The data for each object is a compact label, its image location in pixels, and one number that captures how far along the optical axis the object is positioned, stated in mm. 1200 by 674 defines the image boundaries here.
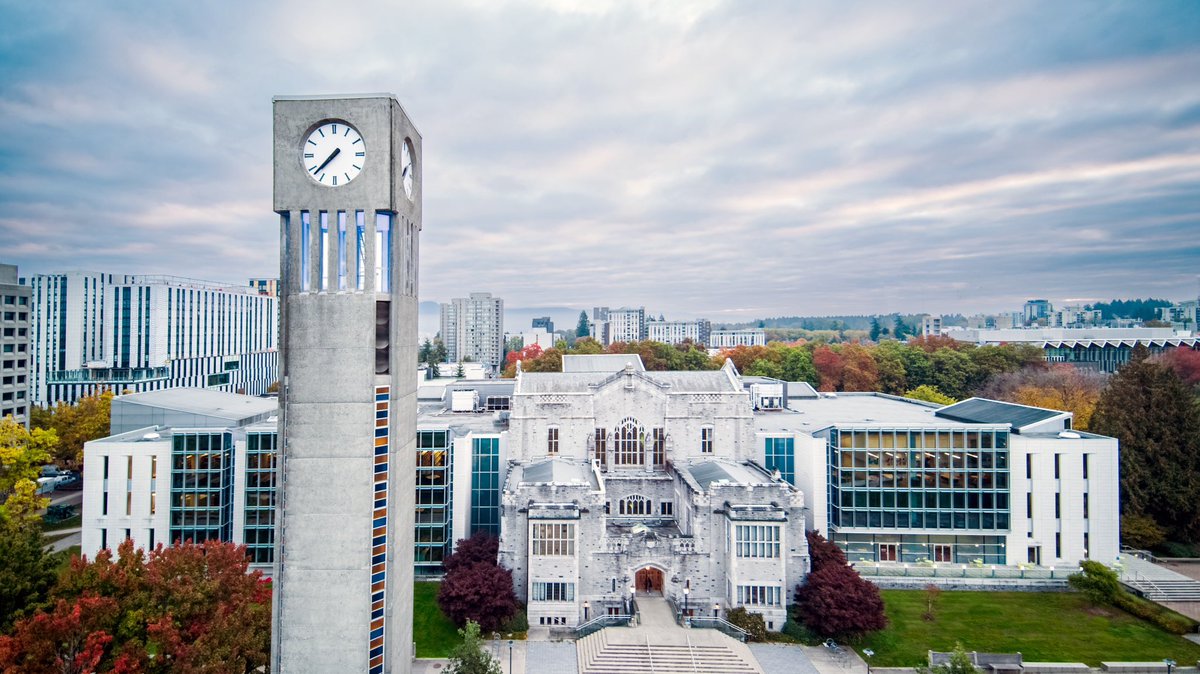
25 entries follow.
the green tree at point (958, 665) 27797
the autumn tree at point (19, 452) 44625
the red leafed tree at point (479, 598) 36406
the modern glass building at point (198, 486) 43500
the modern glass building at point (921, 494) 46844
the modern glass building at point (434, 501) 45844
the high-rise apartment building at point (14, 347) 63594
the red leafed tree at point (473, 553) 40312
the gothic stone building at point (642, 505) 39188
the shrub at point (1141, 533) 48812
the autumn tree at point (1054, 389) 71500
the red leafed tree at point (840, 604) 35906
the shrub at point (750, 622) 37719
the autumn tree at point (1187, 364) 92625
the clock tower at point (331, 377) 22797
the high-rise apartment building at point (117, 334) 89938
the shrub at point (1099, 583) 40375
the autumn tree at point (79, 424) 64688
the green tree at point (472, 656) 27906
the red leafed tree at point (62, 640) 21578
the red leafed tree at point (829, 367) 103438
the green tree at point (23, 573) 25500
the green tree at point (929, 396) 80000
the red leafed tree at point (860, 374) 98438
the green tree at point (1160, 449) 50344
